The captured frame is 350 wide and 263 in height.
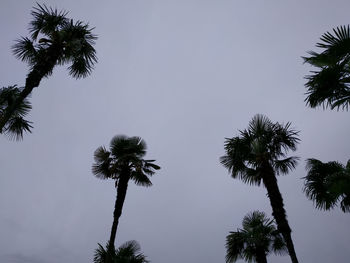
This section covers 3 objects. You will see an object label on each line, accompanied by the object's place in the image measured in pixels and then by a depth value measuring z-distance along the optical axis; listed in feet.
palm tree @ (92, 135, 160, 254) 47.57
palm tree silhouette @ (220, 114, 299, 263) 39.88
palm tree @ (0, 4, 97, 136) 33.00
